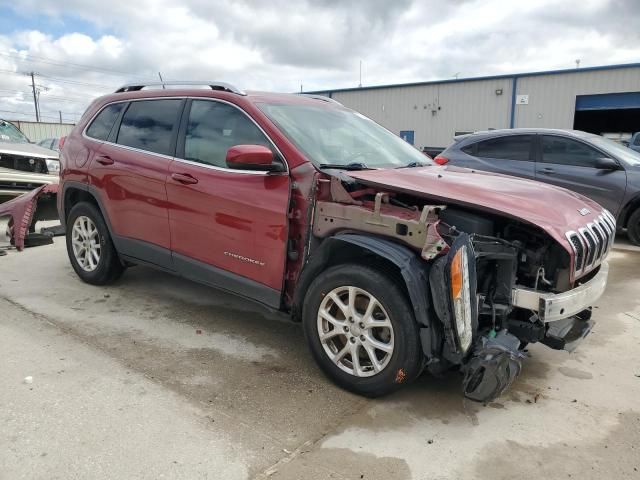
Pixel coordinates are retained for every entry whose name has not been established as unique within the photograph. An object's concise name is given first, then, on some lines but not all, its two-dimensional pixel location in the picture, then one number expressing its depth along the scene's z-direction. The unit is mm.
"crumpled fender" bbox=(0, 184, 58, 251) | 6401
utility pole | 60531
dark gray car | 7410
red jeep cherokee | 2830
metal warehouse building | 18734
